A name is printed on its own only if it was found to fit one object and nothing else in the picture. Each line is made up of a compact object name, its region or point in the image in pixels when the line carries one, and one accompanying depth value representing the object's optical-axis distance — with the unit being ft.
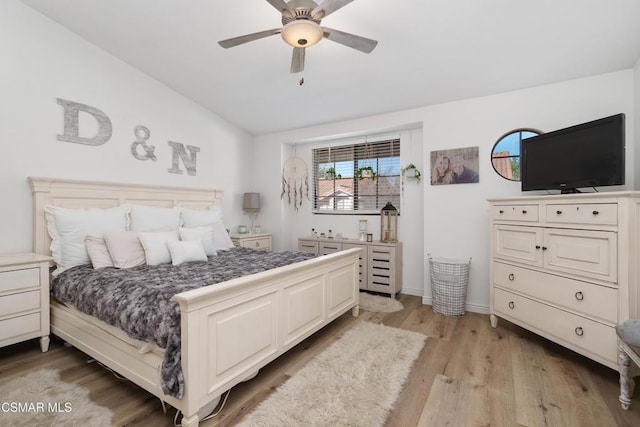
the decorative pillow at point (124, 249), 8.09
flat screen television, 6.89
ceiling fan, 6.17
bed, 4.92
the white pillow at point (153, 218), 9.95
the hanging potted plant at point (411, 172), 12.88
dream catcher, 15.70
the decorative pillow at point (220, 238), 11.09
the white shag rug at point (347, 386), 5.27
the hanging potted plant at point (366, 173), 14.16
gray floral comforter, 4.88
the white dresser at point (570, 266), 6.04
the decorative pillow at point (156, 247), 8.39
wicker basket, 10.46
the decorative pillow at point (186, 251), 8.59
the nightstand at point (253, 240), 13.76
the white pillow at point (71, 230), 8.48
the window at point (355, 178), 13.91
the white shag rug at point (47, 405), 5.17
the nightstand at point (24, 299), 7.27
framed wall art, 10.84
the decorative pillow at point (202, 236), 9.60
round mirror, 10.18
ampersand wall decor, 11.27
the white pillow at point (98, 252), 8.10
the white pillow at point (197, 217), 11.17
